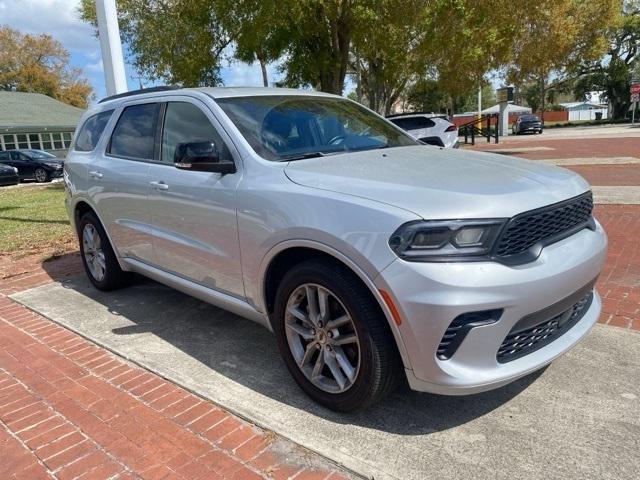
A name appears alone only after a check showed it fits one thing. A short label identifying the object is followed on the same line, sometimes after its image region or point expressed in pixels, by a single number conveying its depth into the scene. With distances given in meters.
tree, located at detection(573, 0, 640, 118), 54.72
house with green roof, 38.47
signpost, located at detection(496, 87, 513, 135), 33.72
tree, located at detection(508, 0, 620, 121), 16.10
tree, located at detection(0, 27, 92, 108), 62.09
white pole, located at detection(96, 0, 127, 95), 7.59
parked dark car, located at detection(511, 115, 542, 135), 39.66
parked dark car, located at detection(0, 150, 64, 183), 23.52
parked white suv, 15.59
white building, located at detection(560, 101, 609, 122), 78.62
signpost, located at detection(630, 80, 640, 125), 43.03
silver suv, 2.42
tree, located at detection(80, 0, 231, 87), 13.75
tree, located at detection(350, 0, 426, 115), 12.52
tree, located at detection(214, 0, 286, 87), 11.71
